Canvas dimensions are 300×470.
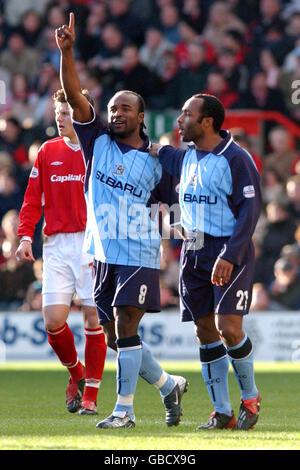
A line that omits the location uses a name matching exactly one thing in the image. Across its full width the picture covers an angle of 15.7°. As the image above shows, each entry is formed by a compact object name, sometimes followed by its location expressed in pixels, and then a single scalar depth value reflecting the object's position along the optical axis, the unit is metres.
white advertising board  14.42
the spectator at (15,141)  17.61
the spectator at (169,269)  15.34
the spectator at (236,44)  17.73
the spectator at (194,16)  18.97
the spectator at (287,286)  14.62
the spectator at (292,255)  14.62
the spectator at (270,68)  17.31
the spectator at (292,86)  17.09
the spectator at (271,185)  15.98
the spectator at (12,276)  15.12
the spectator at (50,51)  19.31
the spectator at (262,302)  14.68
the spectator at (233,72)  17.30
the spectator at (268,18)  18.06
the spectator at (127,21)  19.03
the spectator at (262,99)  17.47
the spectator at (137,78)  17.91
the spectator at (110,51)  18.48
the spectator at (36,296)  14.74
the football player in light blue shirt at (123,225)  7.10
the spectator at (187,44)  18.09
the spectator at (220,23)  18.48
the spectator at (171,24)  18.86
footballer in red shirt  8.55
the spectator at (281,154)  16.58
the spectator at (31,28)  19.69
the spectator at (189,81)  17.61
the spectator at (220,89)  17.09
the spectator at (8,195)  16.50
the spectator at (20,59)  19.47
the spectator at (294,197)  15.61
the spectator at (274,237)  15.34
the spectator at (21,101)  18.77
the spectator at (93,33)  19.23
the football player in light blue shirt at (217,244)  7.00
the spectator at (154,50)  18.16
